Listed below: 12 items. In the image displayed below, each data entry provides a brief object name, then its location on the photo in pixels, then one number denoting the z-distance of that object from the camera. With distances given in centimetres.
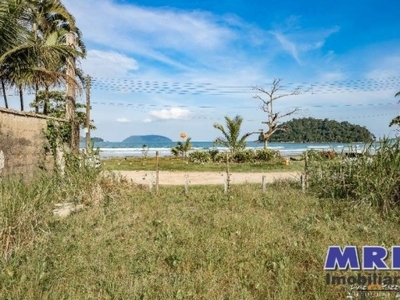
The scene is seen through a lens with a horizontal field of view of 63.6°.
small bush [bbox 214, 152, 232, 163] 2195
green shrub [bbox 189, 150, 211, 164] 2218
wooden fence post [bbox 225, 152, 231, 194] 872
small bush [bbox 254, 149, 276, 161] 2217
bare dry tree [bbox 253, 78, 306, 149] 2648
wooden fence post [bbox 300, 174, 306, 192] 840
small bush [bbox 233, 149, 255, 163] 2162
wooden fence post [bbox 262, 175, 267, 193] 833
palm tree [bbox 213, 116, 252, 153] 2083
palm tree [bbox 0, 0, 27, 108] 788
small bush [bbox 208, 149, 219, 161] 2262
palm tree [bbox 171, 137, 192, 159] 2638
